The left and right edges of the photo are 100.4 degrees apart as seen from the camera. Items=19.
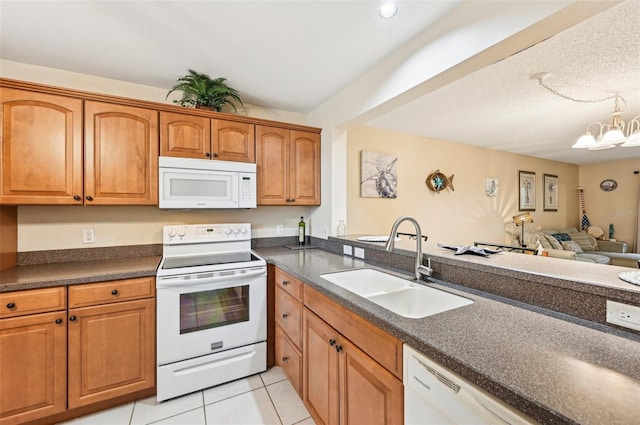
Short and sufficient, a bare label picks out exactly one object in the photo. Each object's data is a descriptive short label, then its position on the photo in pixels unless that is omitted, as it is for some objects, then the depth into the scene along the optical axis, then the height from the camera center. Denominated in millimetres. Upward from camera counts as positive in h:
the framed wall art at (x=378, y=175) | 3227 +451
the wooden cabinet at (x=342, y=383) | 980 -751
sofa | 4398 -598
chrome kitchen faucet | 1423 -242
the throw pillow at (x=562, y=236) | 5012 -476
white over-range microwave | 2047 +227
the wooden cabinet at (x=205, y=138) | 2096 +613
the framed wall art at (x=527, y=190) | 4824 +388
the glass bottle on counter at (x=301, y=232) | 2893 -226
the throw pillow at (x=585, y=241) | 5105 -574
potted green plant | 2133 +999
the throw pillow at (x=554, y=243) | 4656 -550
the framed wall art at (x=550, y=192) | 5212 +383
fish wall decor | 3756 +430
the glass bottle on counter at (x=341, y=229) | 2604 -176
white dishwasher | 644 -513
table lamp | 4500 -144
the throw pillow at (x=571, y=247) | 4832 -643
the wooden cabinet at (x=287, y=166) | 2475 +438
